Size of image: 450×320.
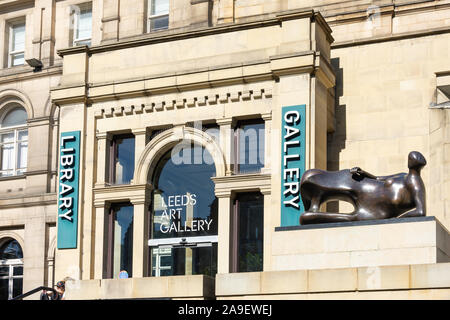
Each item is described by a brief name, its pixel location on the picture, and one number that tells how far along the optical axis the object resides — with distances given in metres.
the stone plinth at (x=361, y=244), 19.41
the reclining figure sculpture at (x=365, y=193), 20.17
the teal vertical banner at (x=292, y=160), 26.42
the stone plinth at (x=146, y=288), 21.12
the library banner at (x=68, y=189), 29.12
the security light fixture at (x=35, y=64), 37.22
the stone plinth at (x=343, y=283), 17.95
